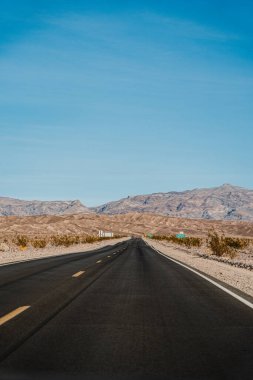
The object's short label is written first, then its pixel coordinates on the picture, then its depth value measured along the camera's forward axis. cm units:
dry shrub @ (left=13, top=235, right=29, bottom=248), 5444
